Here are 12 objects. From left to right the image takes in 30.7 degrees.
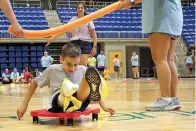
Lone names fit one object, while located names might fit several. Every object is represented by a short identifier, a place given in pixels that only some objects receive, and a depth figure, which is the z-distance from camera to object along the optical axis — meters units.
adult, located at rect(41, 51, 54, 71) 14.15
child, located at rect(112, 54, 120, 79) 16.84
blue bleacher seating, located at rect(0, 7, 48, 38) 17.08
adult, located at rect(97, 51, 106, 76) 16.19
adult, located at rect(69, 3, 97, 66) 4.36
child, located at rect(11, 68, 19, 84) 14.04
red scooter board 2.47
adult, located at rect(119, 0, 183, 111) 3.30
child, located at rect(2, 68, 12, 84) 13.82
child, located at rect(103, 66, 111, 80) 16.42
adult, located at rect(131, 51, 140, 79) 16.36
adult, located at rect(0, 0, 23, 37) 2.44
